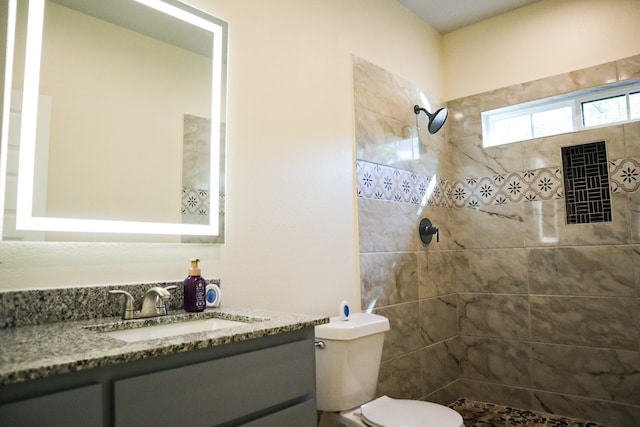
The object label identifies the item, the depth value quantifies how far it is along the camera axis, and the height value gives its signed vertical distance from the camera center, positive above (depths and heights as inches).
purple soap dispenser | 55.1 -4.9
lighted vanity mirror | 48.1 +17.3
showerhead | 107.2 +34.3
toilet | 65.2 -20.7
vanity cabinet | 28.8 -11.1
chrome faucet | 49.8 -5.9
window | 99.3 +34.8
